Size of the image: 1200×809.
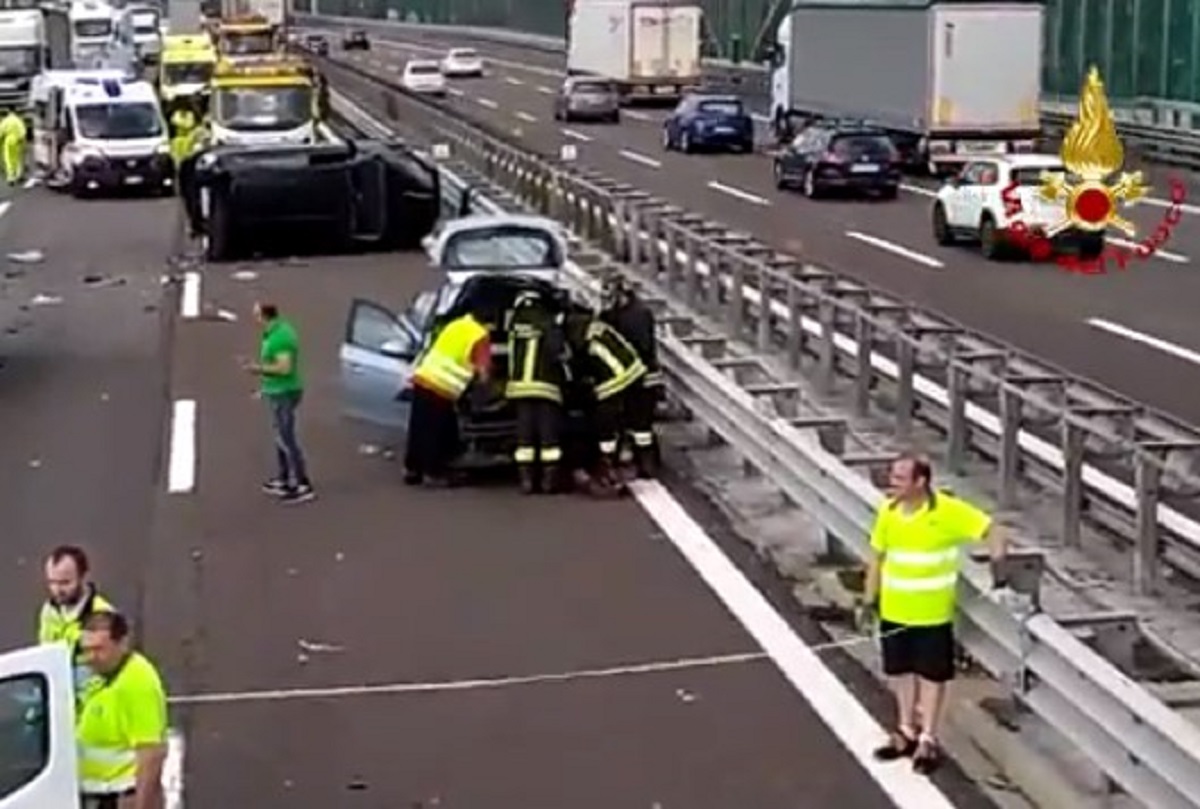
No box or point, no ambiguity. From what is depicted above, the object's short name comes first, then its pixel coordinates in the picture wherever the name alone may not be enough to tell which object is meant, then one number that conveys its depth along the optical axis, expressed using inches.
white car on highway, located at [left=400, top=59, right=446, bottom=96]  3816.4
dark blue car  2679.6
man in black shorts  478.3
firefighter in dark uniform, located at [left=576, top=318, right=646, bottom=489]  788.6
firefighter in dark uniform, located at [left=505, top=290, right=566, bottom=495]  779.4
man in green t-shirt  792.9
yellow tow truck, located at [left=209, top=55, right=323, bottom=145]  2071.9
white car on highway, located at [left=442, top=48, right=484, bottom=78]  4564.5
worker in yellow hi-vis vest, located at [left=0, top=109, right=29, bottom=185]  2377.0
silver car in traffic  3243.1
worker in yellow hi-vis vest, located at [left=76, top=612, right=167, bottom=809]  394.6
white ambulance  2209.6
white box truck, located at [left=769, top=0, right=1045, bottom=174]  2299.5
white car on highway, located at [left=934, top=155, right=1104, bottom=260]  1501.0
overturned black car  1578.5
